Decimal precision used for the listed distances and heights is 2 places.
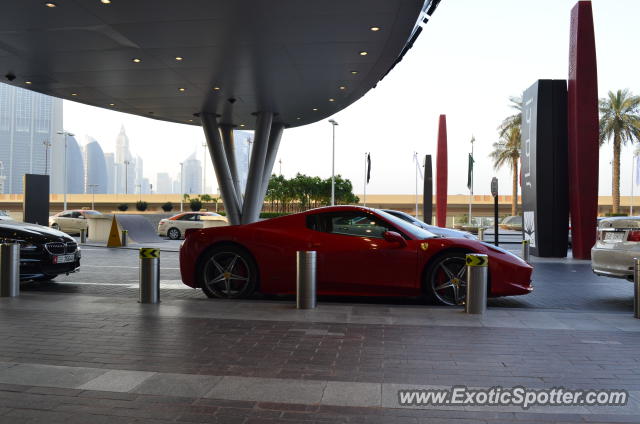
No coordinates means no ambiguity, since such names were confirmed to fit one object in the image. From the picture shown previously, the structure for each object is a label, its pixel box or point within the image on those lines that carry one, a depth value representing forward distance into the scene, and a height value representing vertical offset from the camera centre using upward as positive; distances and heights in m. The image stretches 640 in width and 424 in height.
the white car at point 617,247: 7.82 -0.54
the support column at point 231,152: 25.27 +2.62
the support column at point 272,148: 25.61 +2.85
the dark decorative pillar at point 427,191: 36.72 +1.23
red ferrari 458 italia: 7.34 -0.72
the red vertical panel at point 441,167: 37.69 +2.96
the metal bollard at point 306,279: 7.02 -0.96
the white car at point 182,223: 27.59 -0.91
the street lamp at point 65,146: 47.88 +5.71
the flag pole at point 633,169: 50.30 +4.07
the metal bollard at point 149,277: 7.43 -1.01
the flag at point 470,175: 46.34 +2.91
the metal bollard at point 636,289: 6.73 -0.99
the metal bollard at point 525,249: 15.13 -1.13
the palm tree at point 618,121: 35.25 +5.98
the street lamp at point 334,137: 41.61 +5.85
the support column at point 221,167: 23.41 +1.72
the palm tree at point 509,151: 42.94 +4.93
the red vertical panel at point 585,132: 16.62 +2.46
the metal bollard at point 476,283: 6.68 -0.93
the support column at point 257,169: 22.92 +1.63
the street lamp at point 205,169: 80.85 +5.81
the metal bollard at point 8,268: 7.89 -0.97
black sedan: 8.70 -0.78
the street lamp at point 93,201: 81.62 +0.46
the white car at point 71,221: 27.02 -0.90
